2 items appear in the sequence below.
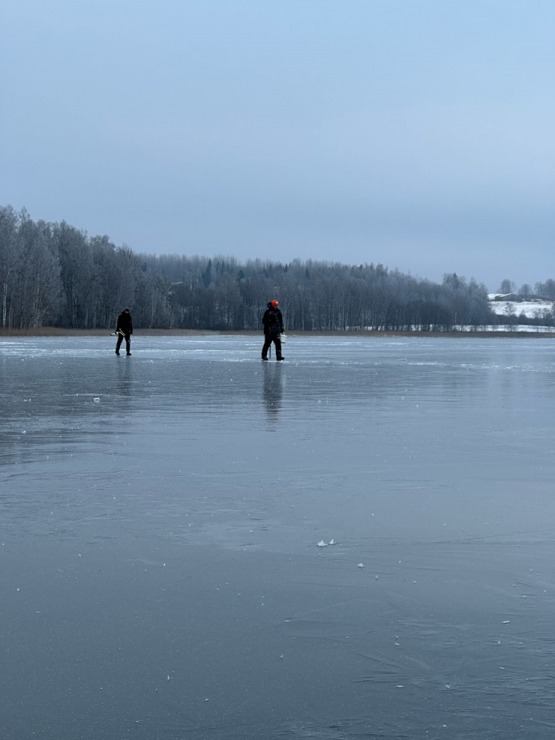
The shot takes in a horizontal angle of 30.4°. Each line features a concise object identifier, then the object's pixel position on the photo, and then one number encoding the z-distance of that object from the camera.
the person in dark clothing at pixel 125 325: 34.62
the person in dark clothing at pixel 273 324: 30.12
